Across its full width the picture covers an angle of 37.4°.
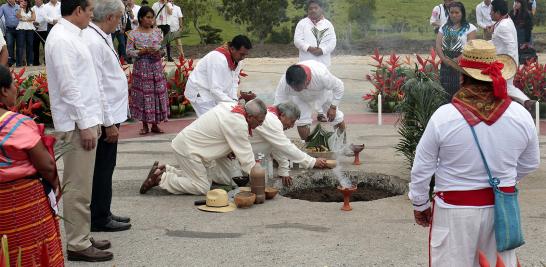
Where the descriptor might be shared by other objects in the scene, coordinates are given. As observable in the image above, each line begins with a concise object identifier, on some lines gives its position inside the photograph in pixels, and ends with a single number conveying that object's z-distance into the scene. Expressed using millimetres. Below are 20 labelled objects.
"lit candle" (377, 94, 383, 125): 11297
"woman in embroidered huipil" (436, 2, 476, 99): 9305
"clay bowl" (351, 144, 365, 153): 8625
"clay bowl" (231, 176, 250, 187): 7680
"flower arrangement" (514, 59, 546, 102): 11883
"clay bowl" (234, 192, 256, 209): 6875
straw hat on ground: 6883
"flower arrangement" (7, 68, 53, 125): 11055
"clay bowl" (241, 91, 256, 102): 9461
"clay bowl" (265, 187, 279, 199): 7199
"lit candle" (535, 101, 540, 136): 9742
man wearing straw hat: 3863
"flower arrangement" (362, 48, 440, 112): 12516
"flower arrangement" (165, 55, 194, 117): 12445
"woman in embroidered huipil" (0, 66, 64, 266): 4074
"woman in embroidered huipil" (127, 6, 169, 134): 10305
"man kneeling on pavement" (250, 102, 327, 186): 7570
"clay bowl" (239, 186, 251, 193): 7334
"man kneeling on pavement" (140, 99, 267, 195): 7160
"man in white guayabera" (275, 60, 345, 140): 8797
